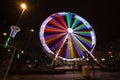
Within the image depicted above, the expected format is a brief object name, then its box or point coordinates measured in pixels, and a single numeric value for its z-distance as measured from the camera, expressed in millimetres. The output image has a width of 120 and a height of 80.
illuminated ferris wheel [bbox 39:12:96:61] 25266
